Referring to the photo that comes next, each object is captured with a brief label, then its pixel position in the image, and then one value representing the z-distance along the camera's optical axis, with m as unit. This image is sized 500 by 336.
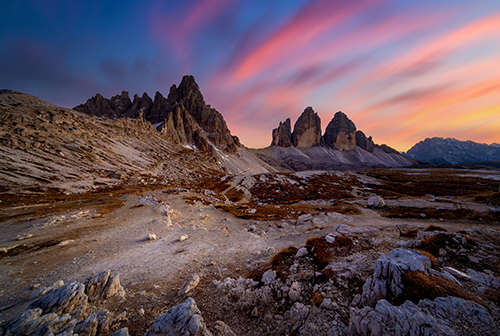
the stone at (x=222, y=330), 7.09
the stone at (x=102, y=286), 9.19
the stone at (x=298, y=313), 7.57
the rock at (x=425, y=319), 5.44
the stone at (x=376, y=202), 34.33
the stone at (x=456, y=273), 8.20
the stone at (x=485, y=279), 7.81
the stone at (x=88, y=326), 6.67
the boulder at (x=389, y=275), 7.55
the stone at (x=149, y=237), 17.49
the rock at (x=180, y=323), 6.66
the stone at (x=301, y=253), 12.92
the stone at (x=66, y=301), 7.72
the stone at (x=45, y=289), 9.19
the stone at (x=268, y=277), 10.19
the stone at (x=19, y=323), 6.17
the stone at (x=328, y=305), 7.64
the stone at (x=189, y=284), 9.91
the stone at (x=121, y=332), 6.65
